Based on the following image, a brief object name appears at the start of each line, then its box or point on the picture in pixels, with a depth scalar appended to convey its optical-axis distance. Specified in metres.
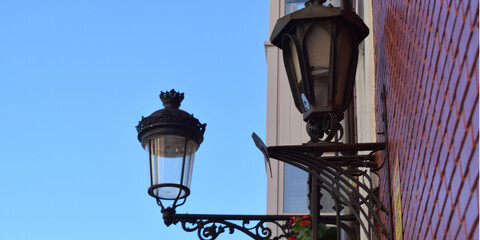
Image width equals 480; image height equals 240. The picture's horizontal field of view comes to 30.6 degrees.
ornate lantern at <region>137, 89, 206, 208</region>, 6.69
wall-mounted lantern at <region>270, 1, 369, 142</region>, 4.68
